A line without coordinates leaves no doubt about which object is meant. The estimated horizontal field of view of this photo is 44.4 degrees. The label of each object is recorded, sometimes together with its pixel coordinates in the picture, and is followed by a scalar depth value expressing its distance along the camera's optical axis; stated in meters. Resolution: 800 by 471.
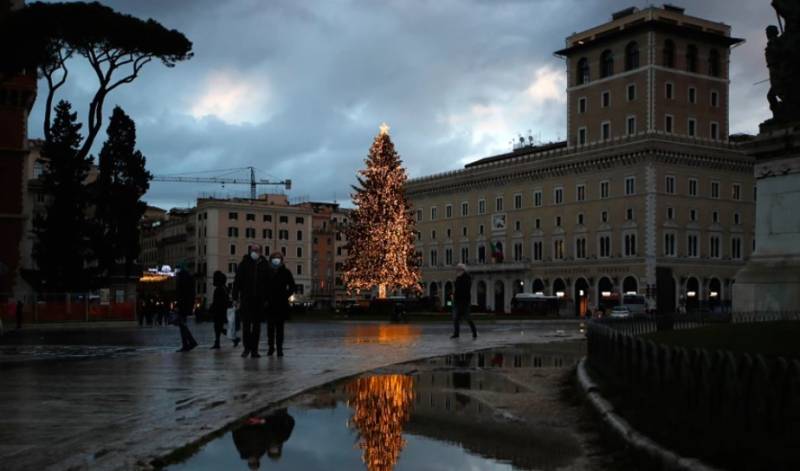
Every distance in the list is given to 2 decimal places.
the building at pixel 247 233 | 127.50
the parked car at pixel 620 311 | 57.52
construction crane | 193.38
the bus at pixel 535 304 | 72.79
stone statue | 17.56
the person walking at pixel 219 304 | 19.78
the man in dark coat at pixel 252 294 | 16.39
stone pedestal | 17.00
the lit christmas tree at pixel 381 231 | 66.12
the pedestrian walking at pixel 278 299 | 16.59
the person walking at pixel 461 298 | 23.03
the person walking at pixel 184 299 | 18.16
